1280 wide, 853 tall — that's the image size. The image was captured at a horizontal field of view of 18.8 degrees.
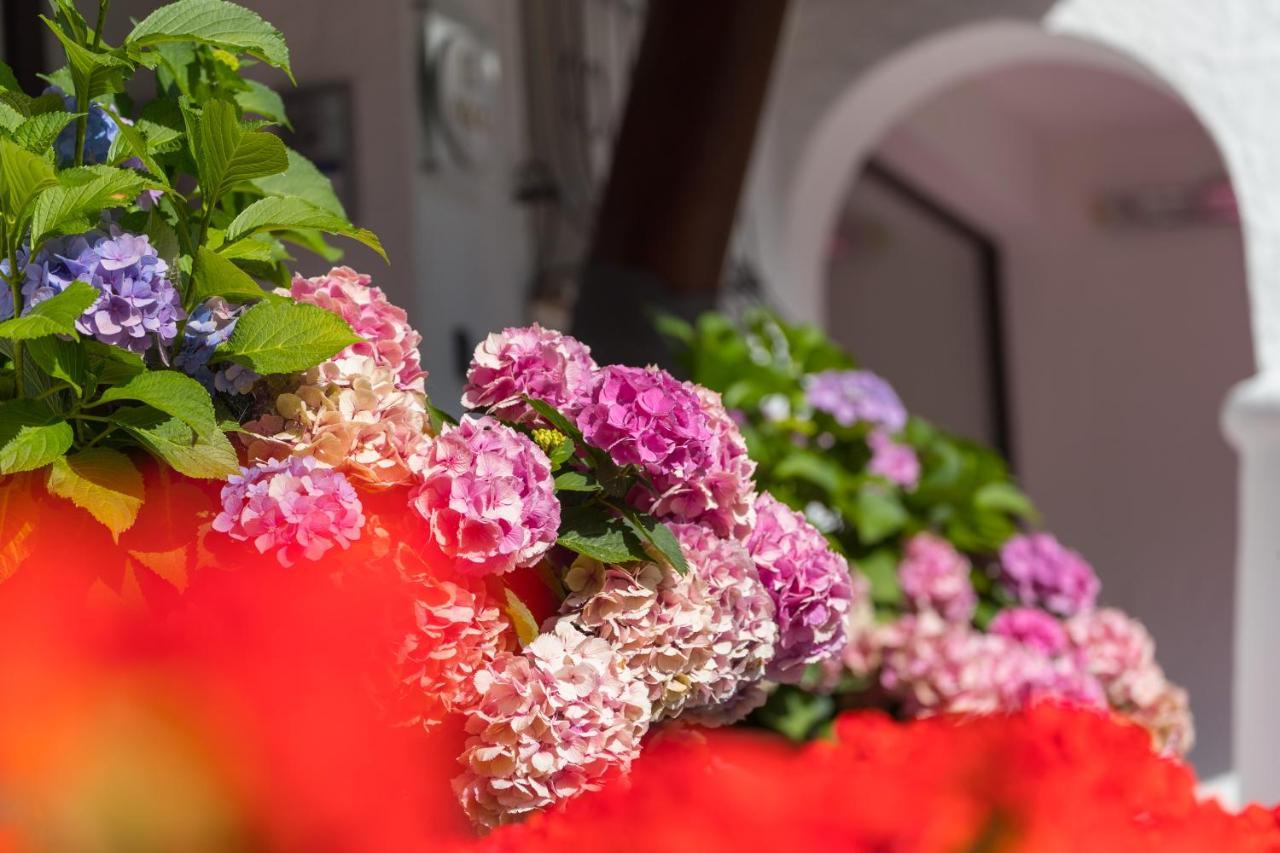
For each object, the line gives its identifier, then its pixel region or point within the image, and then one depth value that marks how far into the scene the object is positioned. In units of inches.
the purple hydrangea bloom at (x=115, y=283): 114.7
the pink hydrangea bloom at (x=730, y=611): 122.5
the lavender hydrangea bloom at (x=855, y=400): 212.7
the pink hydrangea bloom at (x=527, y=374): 123.6
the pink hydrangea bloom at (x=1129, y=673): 208.2
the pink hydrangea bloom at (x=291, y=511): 114.8
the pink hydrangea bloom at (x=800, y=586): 126.6
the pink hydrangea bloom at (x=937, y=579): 207.4
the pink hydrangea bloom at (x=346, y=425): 118.5
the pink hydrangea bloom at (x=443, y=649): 116.0
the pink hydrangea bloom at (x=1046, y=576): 219.4
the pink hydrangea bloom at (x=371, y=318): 122.2
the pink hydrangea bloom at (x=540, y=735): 118.0
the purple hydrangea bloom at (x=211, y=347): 118.1
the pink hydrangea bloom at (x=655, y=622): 121.0
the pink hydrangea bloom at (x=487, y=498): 117.2
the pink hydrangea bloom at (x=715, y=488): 123.3
